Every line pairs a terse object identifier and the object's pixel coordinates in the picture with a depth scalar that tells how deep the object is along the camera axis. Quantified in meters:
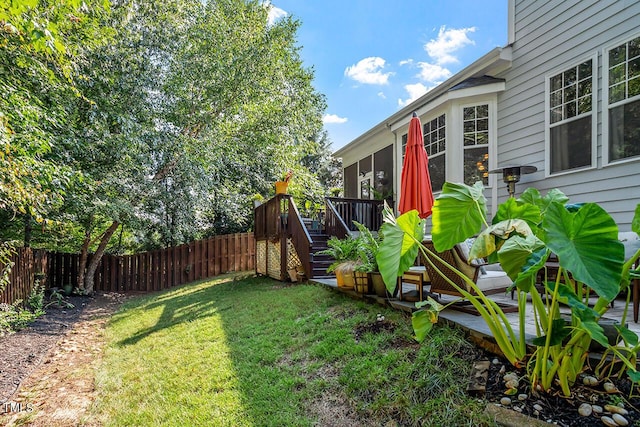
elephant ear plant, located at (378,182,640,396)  1.64
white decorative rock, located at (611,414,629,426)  1.79
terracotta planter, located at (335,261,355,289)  4.85
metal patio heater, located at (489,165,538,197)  5.48
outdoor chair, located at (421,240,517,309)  3.34
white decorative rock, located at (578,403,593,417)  1.89
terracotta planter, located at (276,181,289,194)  8.33
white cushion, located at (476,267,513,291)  3.77
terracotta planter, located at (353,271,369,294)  4.56
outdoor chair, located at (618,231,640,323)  3.06
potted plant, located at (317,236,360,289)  4.90
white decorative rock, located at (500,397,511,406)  2.07
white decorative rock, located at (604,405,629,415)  1.85
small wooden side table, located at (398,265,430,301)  3.92
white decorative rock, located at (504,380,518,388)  2.16
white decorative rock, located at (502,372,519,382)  2.21
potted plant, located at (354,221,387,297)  4.38
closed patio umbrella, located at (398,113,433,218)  4.61
